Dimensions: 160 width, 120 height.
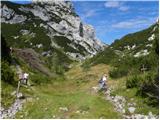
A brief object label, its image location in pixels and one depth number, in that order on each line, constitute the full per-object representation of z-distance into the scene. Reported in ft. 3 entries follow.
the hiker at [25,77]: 49.14
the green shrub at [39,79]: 55.22
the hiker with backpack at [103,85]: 50.53
